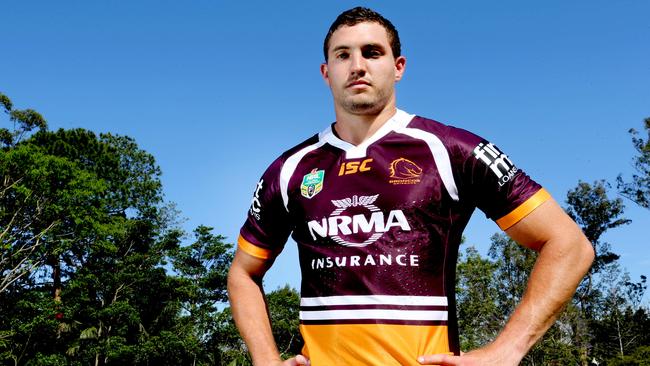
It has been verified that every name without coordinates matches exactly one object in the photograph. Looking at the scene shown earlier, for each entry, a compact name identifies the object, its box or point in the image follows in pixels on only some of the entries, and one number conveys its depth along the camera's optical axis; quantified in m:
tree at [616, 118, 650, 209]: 46.03
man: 2.90
